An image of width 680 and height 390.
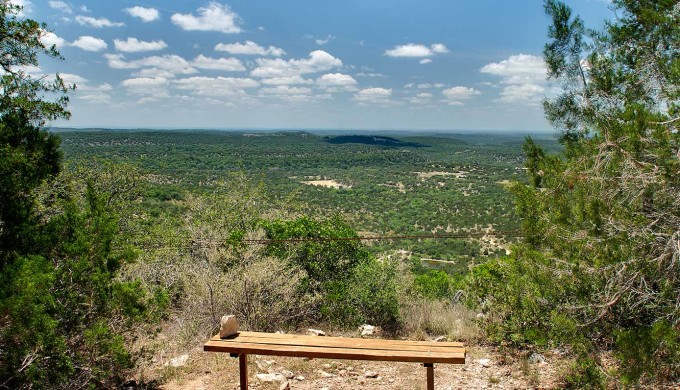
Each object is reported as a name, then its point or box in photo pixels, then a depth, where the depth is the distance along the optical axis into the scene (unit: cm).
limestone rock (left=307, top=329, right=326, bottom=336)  586
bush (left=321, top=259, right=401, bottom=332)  667
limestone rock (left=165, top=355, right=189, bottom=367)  504
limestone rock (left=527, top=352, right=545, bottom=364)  507
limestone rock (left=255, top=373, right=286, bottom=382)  470
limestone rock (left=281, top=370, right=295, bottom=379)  489
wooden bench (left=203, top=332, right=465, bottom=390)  340
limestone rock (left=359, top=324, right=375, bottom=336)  628
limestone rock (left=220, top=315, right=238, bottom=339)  391
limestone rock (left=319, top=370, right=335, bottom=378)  491
